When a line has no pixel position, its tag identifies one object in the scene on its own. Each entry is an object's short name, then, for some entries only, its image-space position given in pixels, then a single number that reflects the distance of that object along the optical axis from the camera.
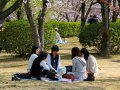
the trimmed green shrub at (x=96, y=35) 18.72
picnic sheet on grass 10.82
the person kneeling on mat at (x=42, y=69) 10.93
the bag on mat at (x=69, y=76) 10.98
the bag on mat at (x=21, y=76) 11.13
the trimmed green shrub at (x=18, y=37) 18.09
